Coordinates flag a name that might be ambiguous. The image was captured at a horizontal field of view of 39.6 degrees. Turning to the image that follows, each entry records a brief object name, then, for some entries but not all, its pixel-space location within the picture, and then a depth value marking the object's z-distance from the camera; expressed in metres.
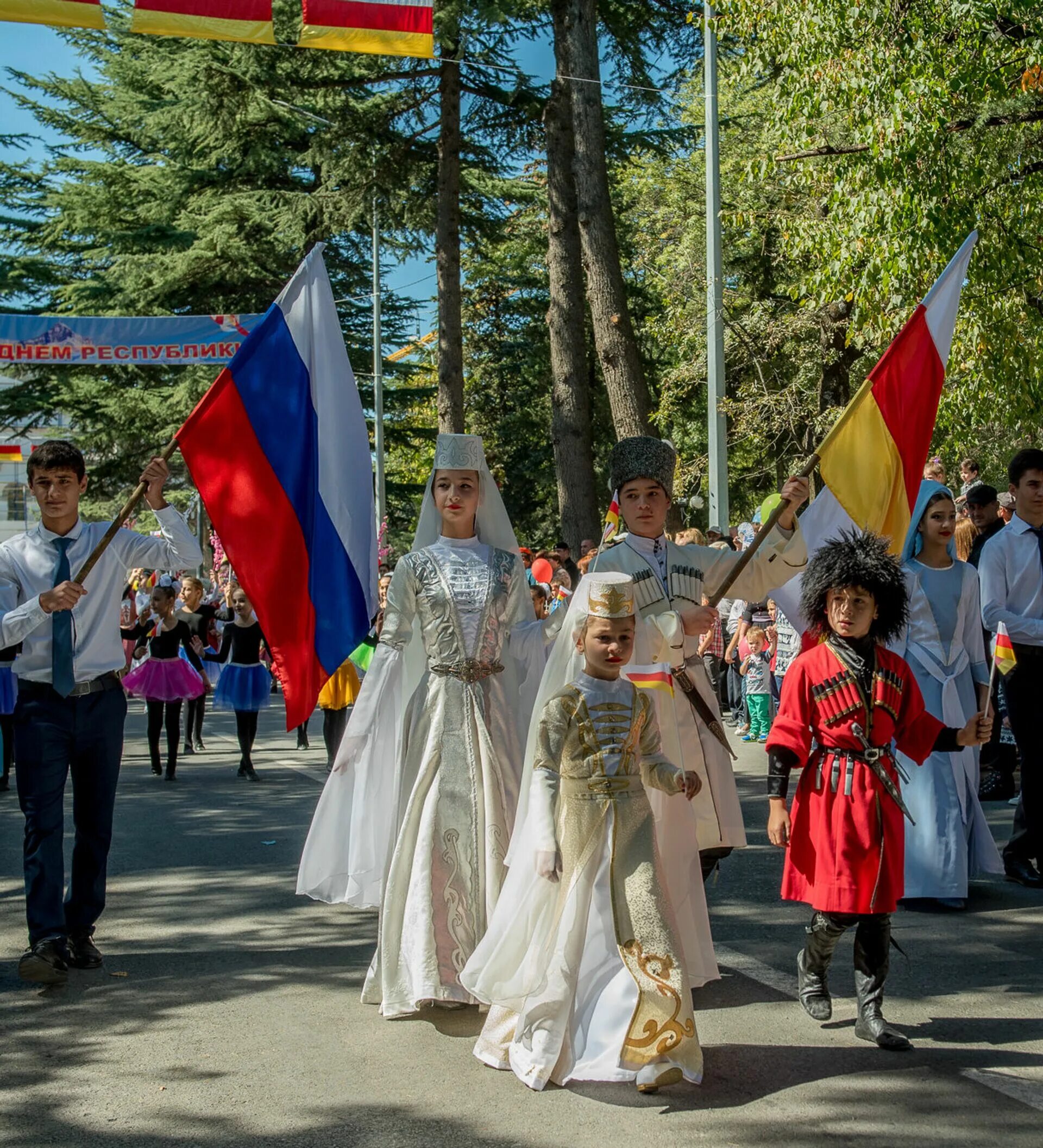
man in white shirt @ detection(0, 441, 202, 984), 5.88
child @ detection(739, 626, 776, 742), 13.48
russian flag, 6.36
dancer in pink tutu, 12.66
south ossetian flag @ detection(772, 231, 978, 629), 6.17
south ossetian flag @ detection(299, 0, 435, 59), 10.46
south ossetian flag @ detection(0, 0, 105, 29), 9.47
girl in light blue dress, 6.98
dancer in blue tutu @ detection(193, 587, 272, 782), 12.73
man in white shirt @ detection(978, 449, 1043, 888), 7.51
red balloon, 14.95
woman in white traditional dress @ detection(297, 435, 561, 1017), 5.43
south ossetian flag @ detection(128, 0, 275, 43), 9.91
